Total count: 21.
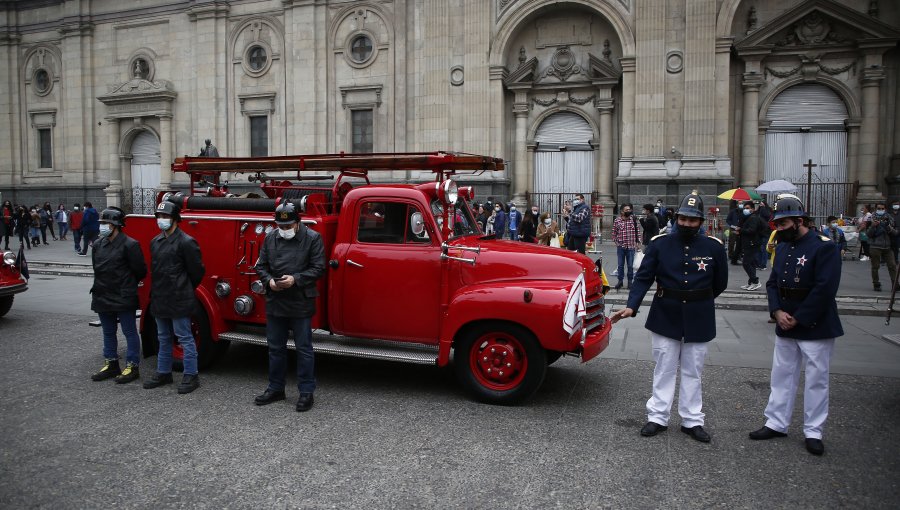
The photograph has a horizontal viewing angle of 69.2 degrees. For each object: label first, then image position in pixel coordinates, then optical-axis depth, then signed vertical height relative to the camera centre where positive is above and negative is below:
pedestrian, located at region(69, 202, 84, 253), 22.29 -0.14
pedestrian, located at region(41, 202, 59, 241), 28.97 +0.22
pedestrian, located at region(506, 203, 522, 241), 23.25 -0.10
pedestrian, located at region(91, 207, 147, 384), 6.99 -0.72
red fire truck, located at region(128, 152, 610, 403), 6.22 -0.62
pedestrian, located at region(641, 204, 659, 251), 16.09 -0.06
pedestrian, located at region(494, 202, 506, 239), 20.77 -0.04
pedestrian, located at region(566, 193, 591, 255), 14.98 -0.15
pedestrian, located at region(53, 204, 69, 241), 28.67 -0.09
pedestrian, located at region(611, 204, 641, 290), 13.78 -0.35
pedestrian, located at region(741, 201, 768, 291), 13.59 -0.45
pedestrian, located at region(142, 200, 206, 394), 6.72 -0.68
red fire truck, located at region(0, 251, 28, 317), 10.36 -1.00
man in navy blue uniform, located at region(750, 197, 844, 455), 5.19 -0.76
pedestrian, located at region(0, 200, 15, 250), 25.54 +0.11
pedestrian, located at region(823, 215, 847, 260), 16.45 -0.28
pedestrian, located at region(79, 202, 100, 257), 20.92 -0.13
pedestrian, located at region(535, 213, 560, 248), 15.20 -0.32
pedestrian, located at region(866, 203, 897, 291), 13.38 -0.51
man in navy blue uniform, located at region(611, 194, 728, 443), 5.49 -0.77
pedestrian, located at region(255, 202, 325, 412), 6.29 -0.69
